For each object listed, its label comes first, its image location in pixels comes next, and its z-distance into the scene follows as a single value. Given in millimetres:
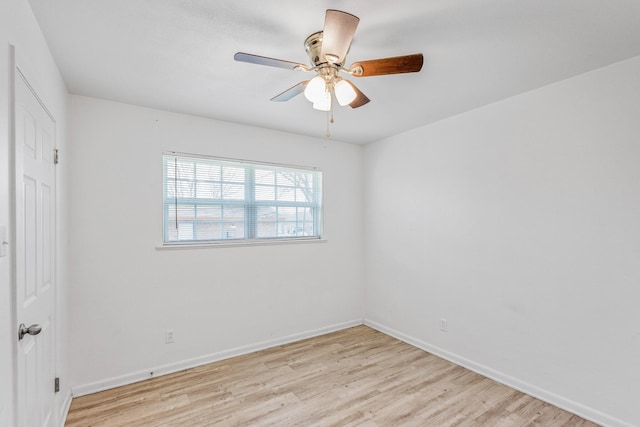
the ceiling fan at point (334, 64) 1388
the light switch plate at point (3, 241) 1158
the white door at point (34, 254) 1345
